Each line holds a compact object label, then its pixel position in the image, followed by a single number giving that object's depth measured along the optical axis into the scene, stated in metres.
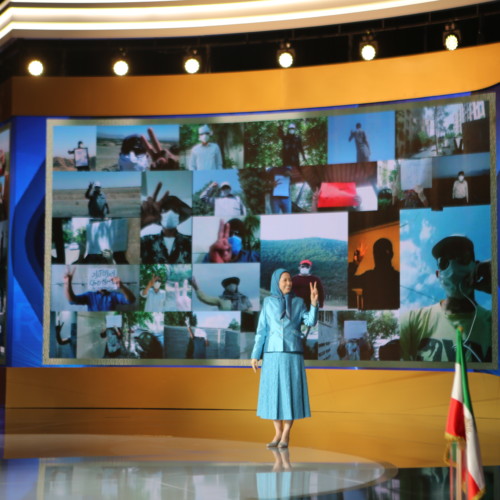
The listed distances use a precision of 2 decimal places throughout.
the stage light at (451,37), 10.27
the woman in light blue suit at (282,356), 7.55
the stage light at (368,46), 10.51
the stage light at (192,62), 11.09
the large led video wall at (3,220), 11.52
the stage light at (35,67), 11.25
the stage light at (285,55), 10.84
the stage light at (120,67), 11.19
